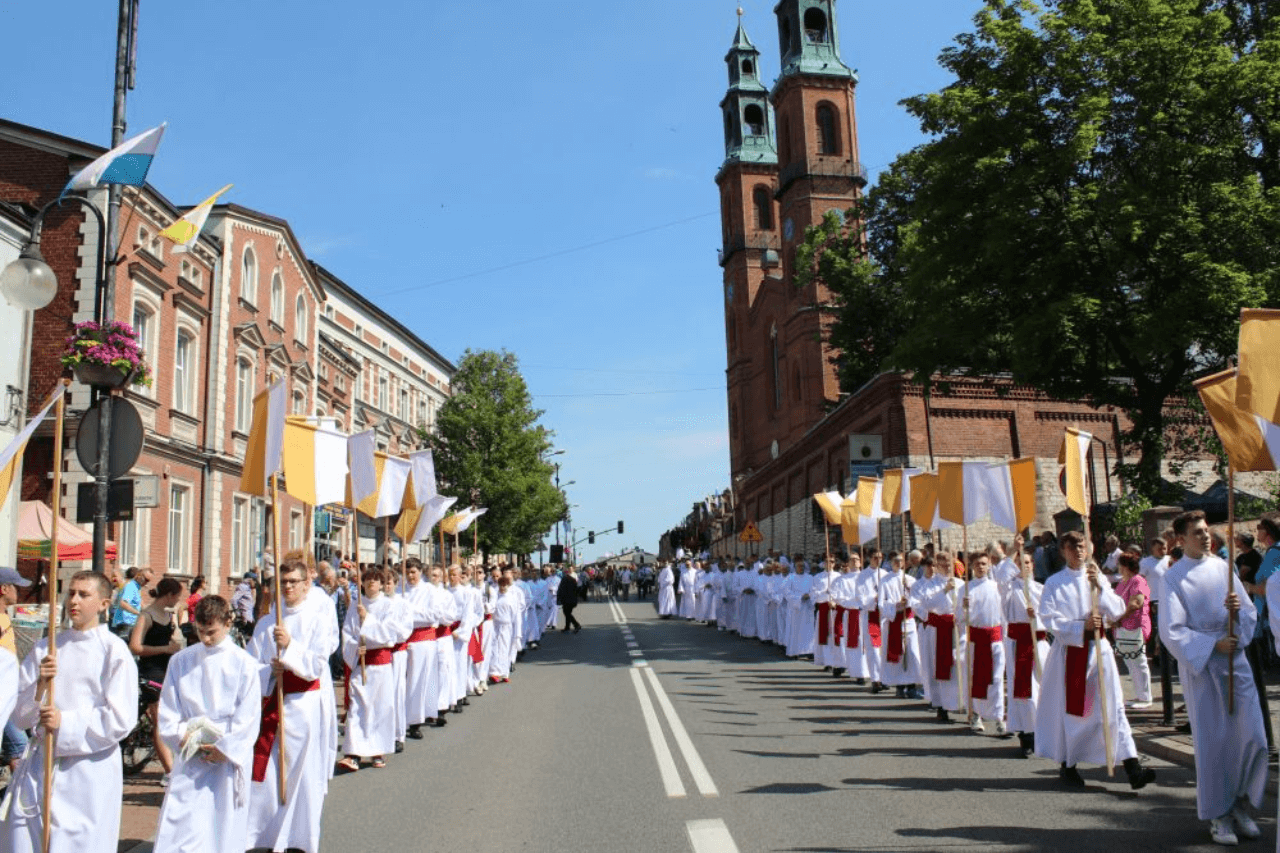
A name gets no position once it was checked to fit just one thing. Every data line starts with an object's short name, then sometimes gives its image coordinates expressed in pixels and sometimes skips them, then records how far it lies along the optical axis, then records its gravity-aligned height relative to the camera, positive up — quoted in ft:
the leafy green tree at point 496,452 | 172.35 +19.34
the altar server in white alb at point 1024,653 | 33.53 -2.77
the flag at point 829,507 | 66.59 +3.53
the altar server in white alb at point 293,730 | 23.35 -3.13
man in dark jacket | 96.27 -1.69
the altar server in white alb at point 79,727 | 17.71 -2.18
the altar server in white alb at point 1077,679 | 27.81 -2.97
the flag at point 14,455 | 18.62 +2.28
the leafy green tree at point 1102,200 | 63.31 +20.94
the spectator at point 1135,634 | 41.83 -2.86
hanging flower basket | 38.70 +7.99
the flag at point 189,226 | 44.60 +14.29
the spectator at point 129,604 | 37.65 -0.56
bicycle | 32.19 -4.25
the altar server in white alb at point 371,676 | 33.96 -2.87
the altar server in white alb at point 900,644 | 49.08 -3.41
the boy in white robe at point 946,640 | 41.04 -2.81
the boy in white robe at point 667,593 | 122.93 -2.29
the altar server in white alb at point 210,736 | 19.58 -2.59
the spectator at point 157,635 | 32.12 -1.35
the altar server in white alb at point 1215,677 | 22.09 -2.46
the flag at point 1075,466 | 32.07 +2.68
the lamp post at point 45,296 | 32.04 +8.40
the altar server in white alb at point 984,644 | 38.14 -2.75
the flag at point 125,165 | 37.70 +14.17
